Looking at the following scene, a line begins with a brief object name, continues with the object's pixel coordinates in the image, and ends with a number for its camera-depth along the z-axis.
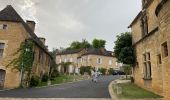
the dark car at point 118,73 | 31.22
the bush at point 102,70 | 32.93
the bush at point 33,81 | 14.12
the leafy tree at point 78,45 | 46.31
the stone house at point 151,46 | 4.83
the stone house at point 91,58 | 34.70
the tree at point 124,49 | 13.91
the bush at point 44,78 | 18.00
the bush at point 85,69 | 31.98
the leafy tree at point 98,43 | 43.47
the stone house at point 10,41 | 13.25
